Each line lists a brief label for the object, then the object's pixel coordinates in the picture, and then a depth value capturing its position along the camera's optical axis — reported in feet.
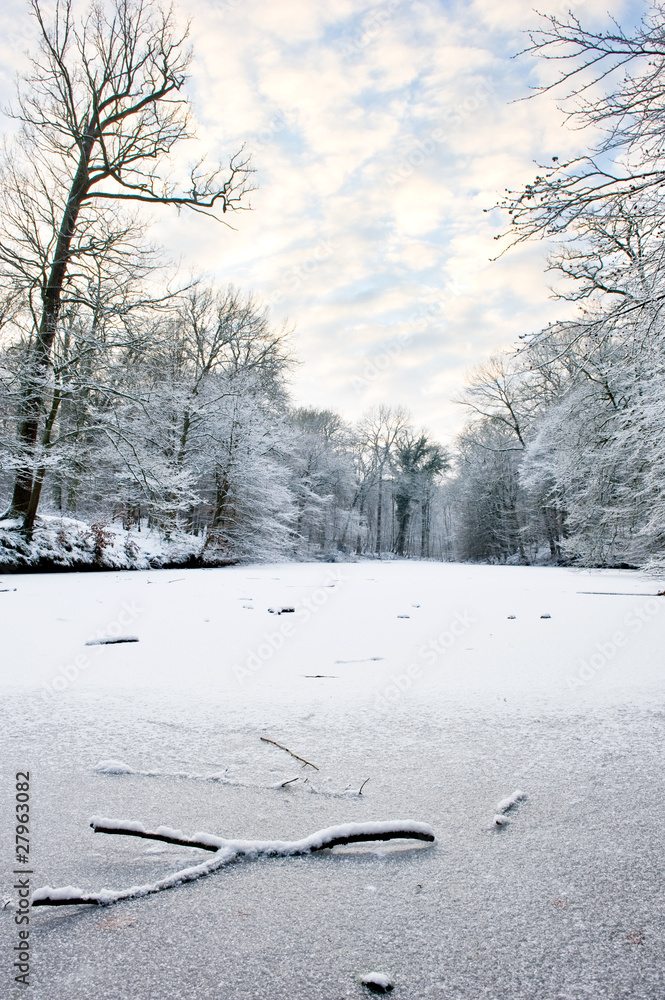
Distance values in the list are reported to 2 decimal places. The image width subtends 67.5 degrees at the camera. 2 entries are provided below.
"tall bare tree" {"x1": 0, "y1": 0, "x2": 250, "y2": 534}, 33.53
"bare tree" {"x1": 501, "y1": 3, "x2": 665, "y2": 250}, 9.13
